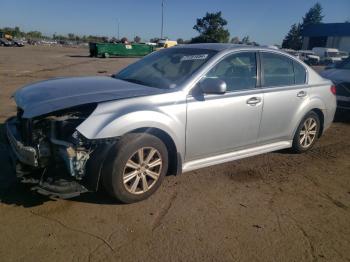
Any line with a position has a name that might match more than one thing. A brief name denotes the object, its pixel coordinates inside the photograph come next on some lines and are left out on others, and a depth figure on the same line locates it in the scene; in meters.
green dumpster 35.29
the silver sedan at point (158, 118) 3.18
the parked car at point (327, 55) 39.11
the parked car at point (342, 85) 7.96
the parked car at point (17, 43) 54.94
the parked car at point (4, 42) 53.75
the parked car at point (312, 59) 37.66
